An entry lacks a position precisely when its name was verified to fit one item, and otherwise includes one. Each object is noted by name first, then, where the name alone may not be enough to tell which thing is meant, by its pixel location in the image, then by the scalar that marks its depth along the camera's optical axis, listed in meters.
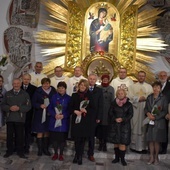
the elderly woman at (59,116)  3.95
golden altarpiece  6.08
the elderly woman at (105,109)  4.30
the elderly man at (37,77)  5.09
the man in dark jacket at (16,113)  4.03
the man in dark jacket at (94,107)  3.96
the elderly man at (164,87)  4.40
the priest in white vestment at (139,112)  4.44
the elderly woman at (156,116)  3.93
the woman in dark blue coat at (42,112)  4.11
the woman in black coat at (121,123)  3.87
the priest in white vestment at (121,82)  4.93
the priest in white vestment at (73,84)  5.02
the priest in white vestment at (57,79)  4.96
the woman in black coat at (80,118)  3.86
